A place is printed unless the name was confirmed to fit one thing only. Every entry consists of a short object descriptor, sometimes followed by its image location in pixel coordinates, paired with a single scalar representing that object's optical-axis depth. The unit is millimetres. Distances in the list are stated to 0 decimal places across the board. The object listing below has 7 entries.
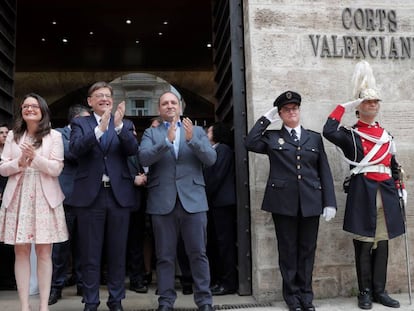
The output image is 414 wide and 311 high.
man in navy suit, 3824
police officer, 4051
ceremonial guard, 4211
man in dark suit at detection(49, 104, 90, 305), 4598
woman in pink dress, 3664
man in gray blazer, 3850
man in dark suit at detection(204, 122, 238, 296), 4879
